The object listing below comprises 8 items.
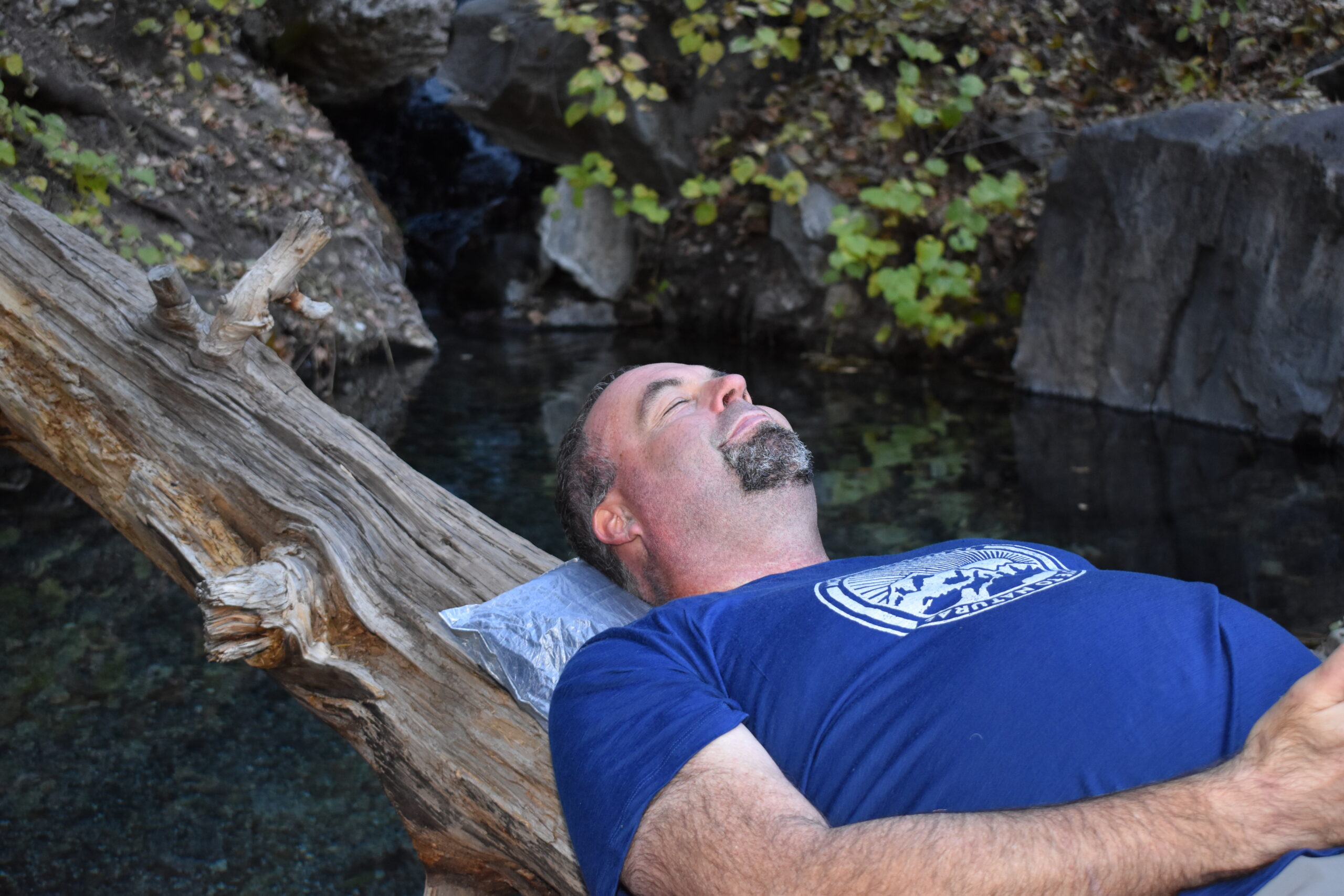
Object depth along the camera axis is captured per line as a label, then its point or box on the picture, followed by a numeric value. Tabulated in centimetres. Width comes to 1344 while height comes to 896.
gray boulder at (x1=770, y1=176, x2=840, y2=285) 823
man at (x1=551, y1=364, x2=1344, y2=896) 112
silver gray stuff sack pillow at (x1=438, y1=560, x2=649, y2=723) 180
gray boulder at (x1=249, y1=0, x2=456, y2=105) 823
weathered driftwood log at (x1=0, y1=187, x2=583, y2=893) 179
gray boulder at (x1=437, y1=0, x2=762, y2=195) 923
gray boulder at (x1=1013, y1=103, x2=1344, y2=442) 528
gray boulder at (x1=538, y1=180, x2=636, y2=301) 1000
